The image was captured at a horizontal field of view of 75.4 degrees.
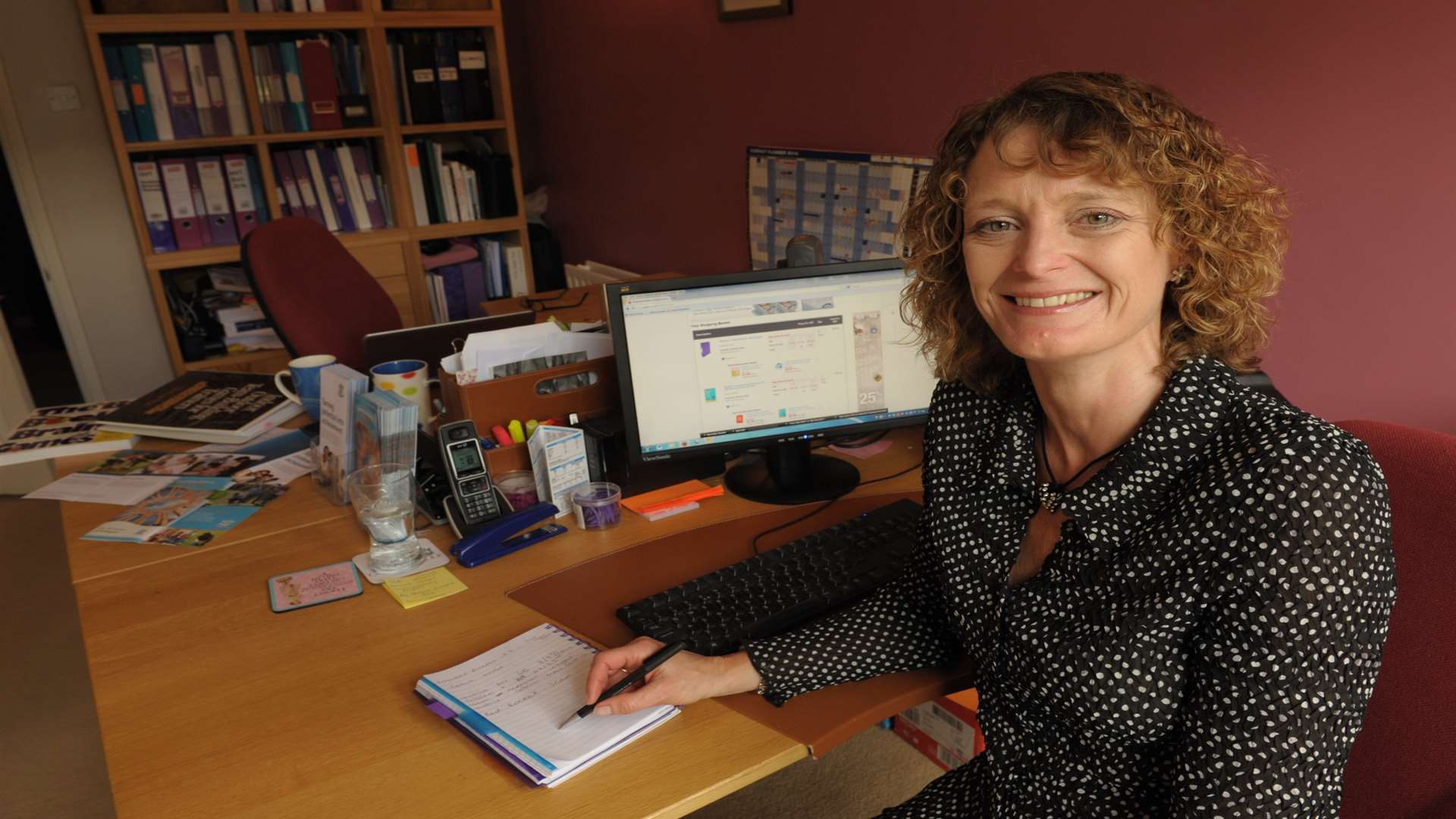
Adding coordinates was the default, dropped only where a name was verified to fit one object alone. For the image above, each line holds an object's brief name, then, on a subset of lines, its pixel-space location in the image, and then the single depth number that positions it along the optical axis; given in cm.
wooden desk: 100
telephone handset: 154
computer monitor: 157
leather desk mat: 113
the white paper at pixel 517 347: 166
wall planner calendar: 258
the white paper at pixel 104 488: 179
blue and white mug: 202
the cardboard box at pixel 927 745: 215
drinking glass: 147
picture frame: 285
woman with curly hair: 85
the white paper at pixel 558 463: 160
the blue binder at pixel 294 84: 374
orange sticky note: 165
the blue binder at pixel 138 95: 352
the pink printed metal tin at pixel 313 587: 139
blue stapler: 147
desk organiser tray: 166
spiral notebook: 103
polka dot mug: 184
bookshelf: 352
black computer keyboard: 126
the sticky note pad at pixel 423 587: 138
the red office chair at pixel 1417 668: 95
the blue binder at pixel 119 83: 350
